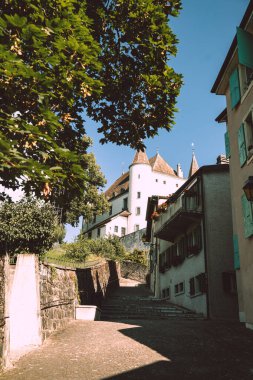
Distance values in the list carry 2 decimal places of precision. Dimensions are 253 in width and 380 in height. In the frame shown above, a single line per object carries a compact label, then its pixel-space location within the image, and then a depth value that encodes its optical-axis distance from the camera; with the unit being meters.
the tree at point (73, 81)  5.93
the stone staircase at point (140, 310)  16.32
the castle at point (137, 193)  59.50
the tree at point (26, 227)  16.16
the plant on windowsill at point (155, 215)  24.98
